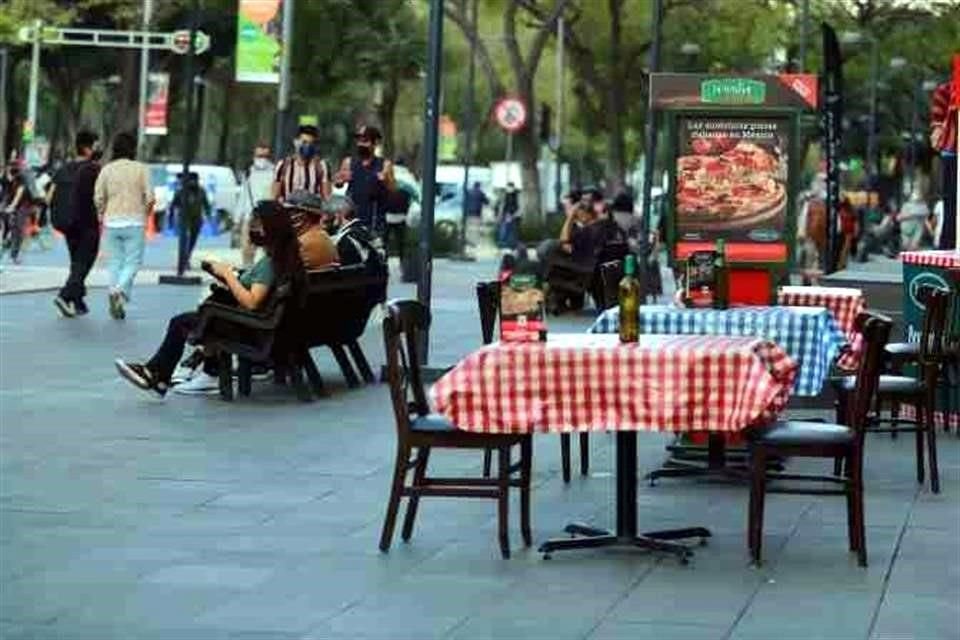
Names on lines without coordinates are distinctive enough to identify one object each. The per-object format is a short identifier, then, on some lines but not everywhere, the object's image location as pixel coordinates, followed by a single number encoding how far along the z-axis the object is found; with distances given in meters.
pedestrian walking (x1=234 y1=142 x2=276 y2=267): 23.33
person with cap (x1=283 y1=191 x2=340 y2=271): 15.50
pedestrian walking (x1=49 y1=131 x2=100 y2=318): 21.98
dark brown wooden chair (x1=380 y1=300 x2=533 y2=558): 9.12
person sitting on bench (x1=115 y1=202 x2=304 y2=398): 14.41
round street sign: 43.25
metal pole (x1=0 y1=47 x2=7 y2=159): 60.64
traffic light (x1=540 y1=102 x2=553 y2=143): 55.33
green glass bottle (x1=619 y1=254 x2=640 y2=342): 9.16
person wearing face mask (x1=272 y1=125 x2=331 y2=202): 20.56
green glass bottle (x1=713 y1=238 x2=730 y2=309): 11.51
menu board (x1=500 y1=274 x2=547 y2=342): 9.01
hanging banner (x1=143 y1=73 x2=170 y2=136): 51.47
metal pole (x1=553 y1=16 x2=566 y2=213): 67.44
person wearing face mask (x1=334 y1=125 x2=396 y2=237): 22.44
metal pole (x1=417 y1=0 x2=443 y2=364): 16.02
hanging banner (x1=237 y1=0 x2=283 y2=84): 29.77
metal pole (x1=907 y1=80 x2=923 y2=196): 73.16
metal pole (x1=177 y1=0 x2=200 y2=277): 29.76
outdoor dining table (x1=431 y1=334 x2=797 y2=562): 8.81
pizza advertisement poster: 15.77
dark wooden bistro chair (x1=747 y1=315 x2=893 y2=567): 8.98
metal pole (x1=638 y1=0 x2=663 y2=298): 22.83
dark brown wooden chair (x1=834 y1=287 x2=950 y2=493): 11.80
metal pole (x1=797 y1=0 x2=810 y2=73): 42.76
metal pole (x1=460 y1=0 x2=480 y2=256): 45.84
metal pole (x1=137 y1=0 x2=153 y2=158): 52.08
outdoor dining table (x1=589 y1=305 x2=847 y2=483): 11.13
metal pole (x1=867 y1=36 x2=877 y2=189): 64.44
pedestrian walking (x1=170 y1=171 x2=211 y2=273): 29.44
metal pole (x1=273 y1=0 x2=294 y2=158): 28.31
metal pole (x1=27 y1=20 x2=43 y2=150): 56.78
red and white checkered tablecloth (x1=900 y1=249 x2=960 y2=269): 14.30
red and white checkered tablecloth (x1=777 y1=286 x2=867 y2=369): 14.06
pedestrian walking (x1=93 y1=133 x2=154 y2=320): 21.28
